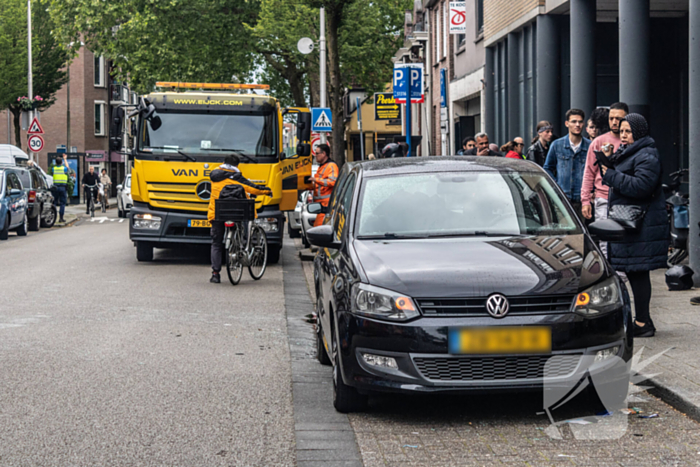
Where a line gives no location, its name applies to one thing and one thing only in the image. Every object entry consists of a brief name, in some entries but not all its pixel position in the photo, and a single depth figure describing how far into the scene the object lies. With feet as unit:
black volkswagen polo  16.62
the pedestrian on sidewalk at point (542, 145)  38.29
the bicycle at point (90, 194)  112.06
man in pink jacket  26.22
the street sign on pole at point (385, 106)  70.13
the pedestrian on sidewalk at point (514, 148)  44.79
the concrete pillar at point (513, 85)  68.59
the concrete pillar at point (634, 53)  39.34
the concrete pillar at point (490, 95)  76.50
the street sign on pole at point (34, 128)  104.12
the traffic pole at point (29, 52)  139.43
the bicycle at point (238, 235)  40.37
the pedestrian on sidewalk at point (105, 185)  124.54
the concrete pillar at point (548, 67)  59.52
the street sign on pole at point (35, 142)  103.86
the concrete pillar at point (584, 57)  51.47
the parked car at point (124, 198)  98.58
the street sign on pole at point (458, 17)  80.00
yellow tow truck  48.80
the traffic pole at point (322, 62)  97.81
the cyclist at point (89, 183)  113.19
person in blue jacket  32.09
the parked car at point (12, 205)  70.49
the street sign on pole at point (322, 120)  83.76
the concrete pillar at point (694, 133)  34.35
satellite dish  90.99
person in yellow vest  97.91
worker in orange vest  46.67
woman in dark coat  23.85
